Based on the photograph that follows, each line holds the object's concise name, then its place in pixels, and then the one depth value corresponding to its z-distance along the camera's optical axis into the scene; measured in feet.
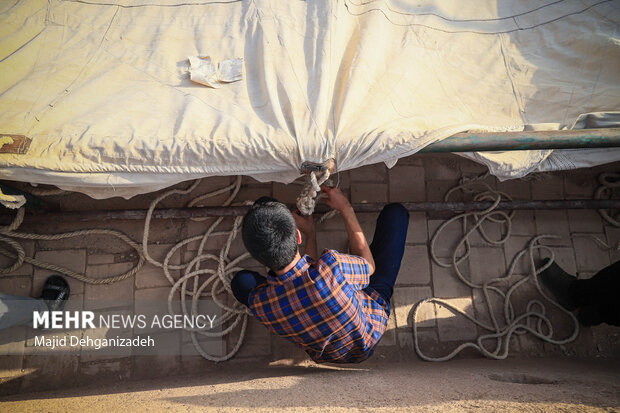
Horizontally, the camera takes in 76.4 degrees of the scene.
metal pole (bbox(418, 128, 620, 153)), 5.55
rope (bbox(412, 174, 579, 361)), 7.64
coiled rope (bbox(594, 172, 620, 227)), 8.27
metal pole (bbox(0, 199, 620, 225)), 7.48
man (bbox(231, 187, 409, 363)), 5.21
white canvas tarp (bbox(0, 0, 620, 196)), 5.50
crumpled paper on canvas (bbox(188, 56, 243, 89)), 5.98
